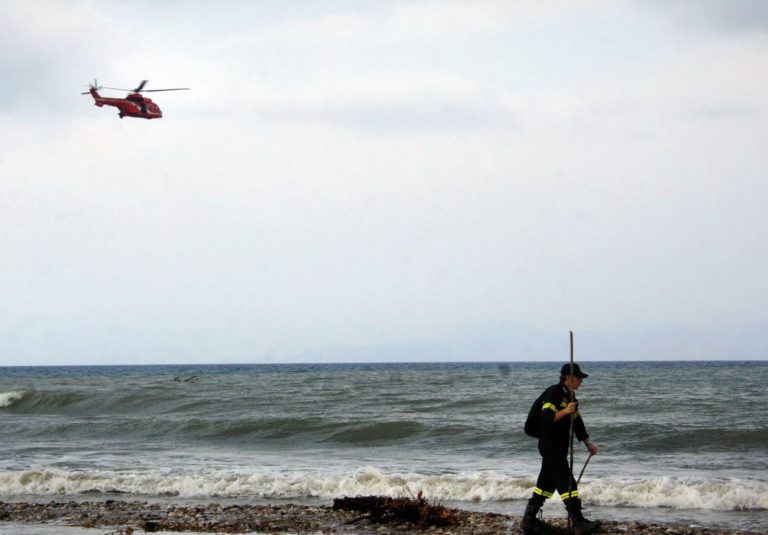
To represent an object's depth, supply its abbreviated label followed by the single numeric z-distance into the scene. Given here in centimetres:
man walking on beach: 1711
